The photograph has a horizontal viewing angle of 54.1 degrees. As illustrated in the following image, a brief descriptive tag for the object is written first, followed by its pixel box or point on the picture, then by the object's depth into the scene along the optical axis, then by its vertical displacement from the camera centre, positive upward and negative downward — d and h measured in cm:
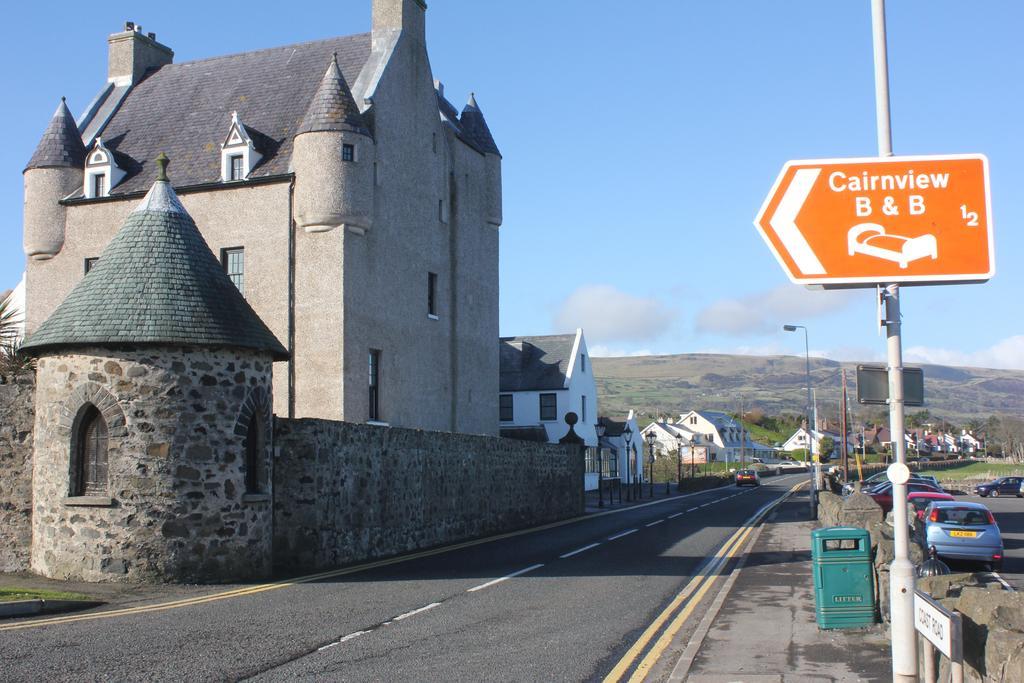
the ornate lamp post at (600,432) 4839 -28
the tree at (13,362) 2049 +153
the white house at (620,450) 7394 -182
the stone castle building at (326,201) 2922 +731
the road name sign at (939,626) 603 -129
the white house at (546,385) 6216 +268
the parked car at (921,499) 3011 -238
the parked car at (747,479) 8275 -449
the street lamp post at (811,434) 3881 -51
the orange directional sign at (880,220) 623 +129
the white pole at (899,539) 673 -80
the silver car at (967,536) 2192 -250
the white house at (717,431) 15212 -90
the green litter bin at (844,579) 1263 -197
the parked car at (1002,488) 6444 -429
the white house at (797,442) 16908 -314
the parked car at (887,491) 3622 -260
